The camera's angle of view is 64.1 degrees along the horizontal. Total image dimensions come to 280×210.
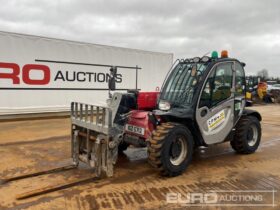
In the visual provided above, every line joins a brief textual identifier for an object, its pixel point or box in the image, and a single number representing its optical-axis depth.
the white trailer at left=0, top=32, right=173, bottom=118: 7.82
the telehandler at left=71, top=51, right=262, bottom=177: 3.56
